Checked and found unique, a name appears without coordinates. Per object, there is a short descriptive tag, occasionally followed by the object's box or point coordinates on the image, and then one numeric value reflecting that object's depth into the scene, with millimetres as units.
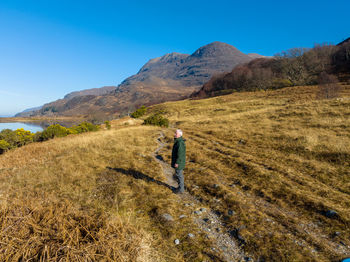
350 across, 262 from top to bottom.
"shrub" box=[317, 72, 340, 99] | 38247
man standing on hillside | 7387
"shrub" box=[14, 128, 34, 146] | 21828
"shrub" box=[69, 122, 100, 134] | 28828
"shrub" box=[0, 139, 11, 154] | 19312
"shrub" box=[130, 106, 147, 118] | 61897
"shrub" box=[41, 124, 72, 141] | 24156
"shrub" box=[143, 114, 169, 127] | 33906
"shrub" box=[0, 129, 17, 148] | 20766
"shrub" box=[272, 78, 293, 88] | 79438
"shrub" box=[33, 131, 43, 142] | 24153
